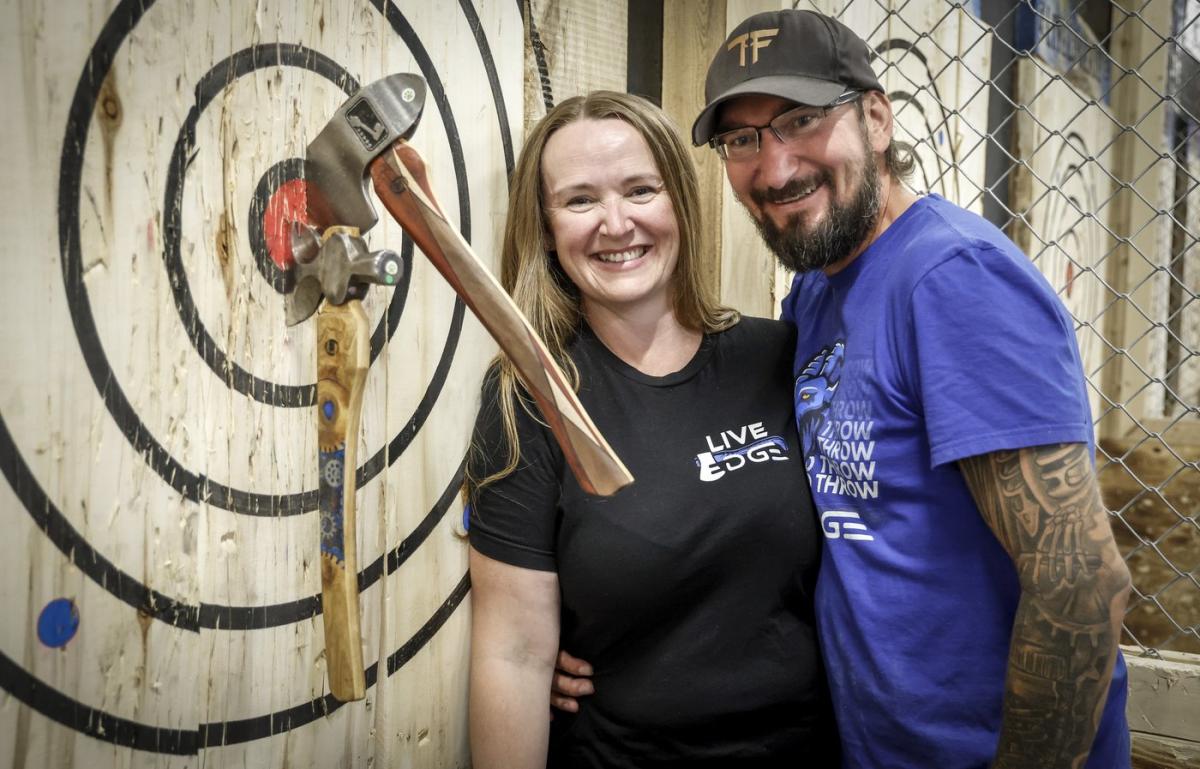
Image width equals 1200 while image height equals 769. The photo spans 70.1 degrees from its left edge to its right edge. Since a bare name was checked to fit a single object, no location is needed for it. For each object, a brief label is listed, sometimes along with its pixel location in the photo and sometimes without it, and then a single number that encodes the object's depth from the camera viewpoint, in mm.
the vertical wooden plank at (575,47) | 1433
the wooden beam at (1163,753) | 1498
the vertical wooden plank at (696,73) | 1718
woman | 1204
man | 917
